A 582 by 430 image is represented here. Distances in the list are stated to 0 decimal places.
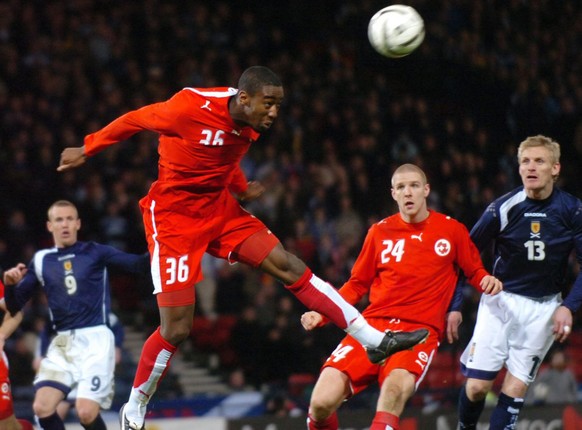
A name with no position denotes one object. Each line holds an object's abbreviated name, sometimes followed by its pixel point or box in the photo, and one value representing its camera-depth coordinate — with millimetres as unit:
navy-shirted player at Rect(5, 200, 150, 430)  15945
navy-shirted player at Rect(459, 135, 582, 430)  14320
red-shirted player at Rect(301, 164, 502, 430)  13227
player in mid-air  12461
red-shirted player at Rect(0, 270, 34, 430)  14883
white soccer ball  15406
